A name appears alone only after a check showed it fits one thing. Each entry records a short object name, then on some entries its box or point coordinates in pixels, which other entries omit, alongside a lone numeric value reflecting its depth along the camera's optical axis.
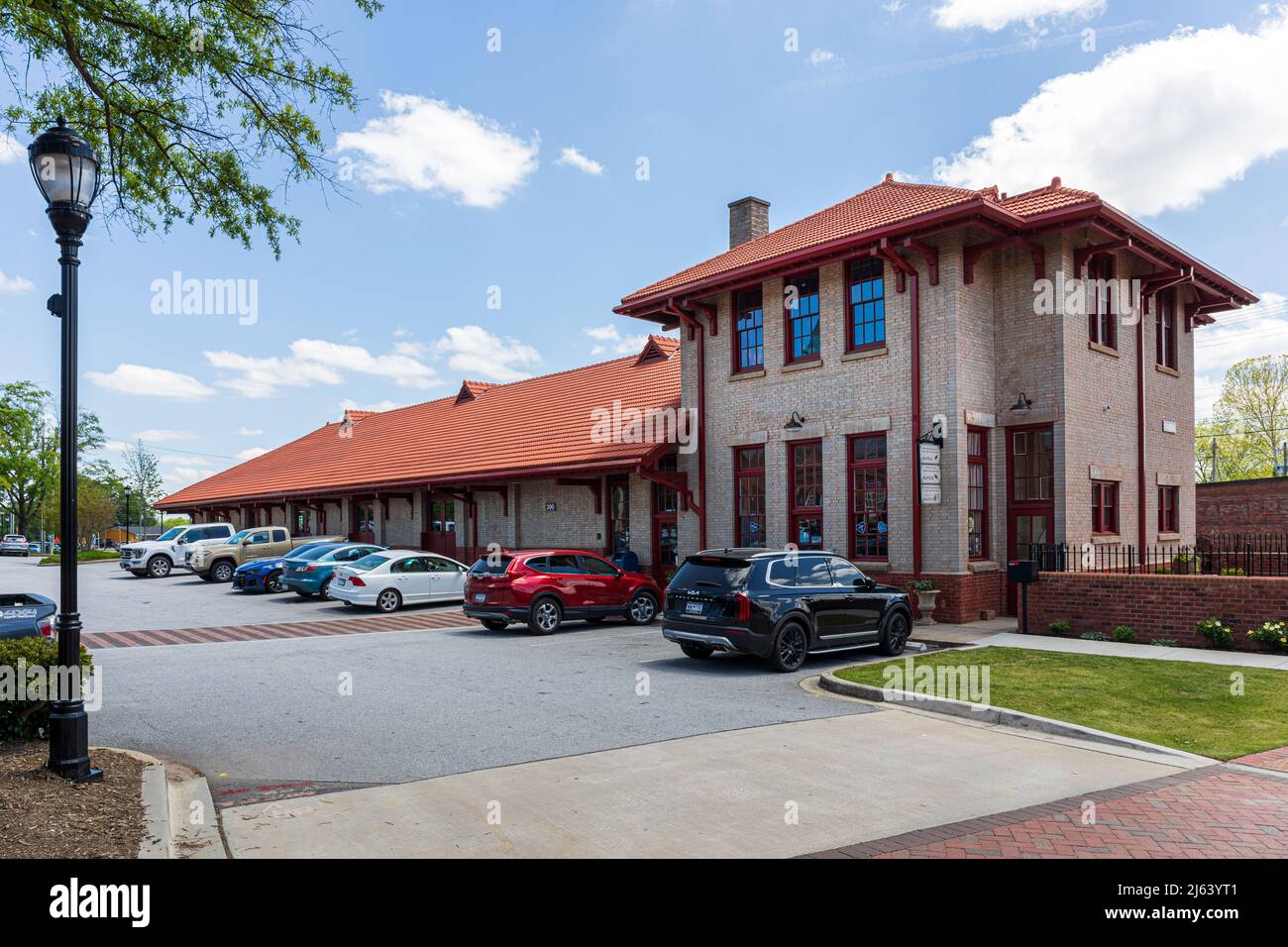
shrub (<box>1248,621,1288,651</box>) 12.76
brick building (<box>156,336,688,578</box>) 23.45
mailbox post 15.23
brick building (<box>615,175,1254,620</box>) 17.03
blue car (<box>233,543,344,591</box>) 25.66
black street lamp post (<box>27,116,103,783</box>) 6.72
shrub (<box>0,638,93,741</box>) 7.59
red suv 16.45
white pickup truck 33.97
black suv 12.01
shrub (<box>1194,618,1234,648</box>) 13.26
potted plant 16.61
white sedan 20.66
